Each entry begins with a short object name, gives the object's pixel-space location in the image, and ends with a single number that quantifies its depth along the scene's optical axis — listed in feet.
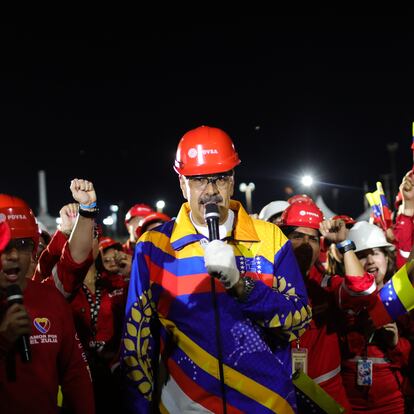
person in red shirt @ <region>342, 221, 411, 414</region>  17.22
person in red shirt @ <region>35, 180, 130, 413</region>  13.73
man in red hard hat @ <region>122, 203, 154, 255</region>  34.86
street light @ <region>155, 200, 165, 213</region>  48.85
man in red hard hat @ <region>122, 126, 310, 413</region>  11.04
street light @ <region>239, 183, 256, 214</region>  76.74
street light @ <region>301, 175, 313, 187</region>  51.70
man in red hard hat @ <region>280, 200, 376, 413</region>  15.58
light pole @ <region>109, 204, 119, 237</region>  140.56
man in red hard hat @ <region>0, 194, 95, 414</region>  10.75
